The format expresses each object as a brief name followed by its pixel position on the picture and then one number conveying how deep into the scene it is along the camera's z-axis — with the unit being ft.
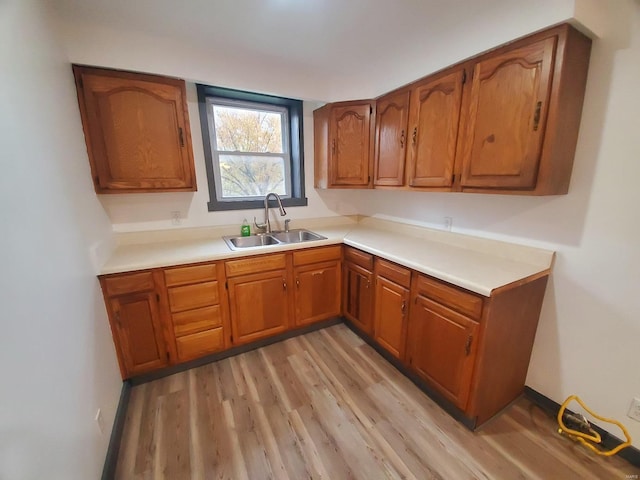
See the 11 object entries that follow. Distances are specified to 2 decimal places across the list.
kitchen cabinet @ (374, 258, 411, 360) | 6.06
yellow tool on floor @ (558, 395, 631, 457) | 4.50
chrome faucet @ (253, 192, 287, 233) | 8.19
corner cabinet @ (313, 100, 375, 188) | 7.72
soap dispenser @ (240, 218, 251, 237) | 8.14
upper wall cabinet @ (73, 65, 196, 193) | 5.54
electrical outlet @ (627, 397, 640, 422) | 4.34
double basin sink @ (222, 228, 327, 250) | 7.89
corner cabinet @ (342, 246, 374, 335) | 7.16
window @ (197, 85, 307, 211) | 7.65
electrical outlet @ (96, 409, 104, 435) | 4.13
